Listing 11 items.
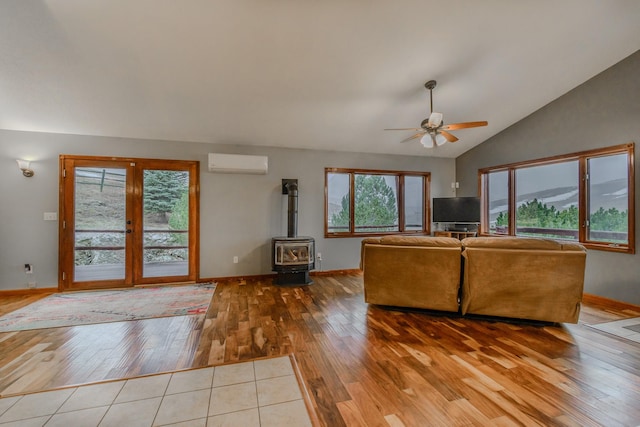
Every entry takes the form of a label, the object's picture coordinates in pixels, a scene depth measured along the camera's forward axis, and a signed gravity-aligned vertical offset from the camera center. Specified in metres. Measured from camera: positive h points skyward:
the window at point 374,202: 5.45 +0.27
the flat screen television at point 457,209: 5.35 +0.12
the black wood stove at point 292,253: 4.46 -0.64
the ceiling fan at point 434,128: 3.34 +1.12
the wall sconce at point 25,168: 3.91 +0.67
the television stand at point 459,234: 5.41 -0.38
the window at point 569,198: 3.65 +0.27
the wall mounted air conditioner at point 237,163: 4.49 +0.87
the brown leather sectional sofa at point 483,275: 2.82 -0.67
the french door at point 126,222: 4.18 -0.12
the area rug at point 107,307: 3.02 -1.18
